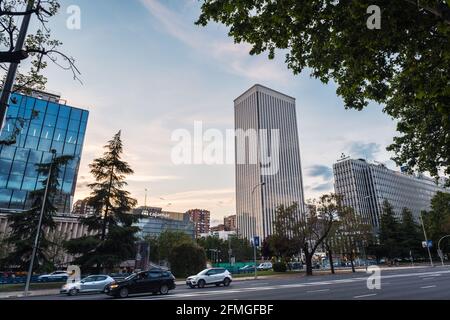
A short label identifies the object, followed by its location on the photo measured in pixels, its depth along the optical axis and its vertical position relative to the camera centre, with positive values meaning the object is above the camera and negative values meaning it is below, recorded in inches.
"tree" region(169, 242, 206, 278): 1537.9 -17.1
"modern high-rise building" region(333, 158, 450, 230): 6112.2 +1420.7
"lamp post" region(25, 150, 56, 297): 907.4 -55.0
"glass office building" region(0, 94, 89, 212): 2401.6 +874.5
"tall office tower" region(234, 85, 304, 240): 5905.5 +1973.1
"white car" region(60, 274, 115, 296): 913.5 -86.6
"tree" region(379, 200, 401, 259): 2908.5 +208.4
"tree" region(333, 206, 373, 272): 1759.4 +145.5
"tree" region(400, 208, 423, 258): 2956.9 +178.1
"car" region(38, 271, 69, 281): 1457.9 -99.7
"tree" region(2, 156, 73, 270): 1196.5 +125.9
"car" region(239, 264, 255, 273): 2323.2 -92.4
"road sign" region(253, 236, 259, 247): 1425.3 +71.8
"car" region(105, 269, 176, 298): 737.6 -67.8
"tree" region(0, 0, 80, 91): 257.8 +234.0
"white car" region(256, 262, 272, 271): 2676.2 -91.1
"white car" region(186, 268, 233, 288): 973.3 -70.0
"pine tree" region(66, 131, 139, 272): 1198.9 +159.2
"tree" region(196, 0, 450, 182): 366.3 +285.2
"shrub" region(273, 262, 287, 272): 1916.8 -64.3
